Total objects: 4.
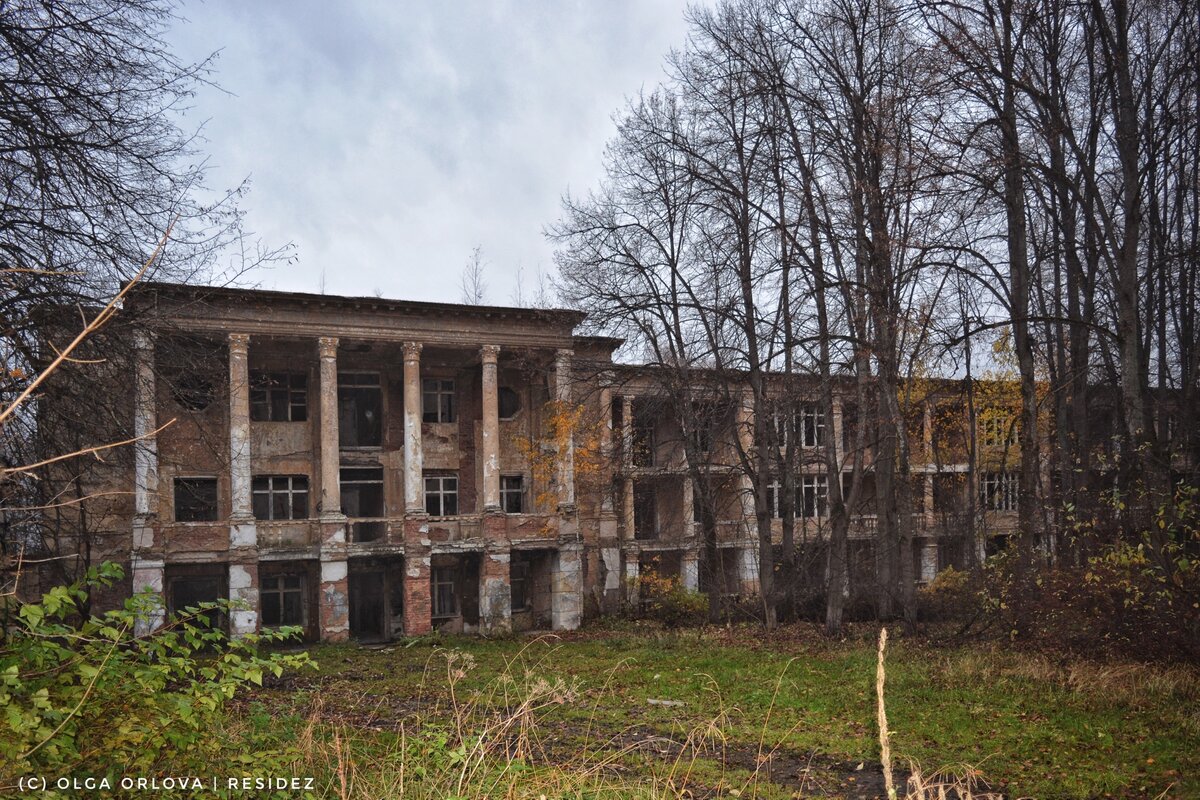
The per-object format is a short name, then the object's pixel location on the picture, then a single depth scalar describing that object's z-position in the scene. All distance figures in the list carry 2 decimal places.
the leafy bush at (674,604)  27.14
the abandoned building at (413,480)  24.62
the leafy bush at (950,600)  20.73
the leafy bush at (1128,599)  11.73
